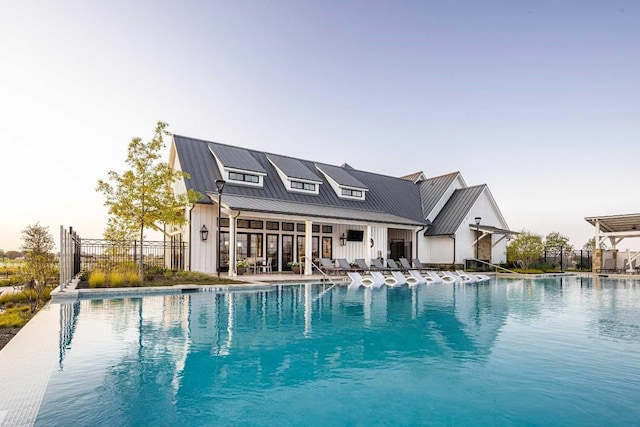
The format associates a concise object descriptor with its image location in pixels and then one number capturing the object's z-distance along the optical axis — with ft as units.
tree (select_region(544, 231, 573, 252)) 113.63
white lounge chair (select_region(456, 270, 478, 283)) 69.08
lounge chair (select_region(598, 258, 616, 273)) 93.04
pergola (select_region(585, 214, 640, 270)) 89.86
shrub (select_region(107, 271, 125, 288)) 44.93
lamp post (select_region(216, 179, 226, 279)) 54.14
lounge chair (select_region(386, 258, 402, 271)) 75.05
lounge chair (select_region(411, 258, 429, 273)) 78.71
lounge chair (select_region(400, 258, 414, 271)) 77.18
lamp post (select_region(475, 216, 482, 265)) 85.03
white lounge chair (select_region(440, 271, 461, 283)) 67.12
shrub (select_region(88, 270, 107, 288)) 43.80
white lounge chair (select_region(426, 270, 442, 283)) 65.65
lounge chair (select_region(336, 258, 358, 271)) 69.41
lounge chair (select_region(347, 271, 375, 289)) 59.17
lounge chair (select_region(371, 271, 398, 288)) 59.36
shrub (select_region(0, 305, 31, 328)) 28.81
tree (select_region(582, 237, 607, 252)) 136.98
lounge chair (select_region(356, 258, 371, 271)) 71.26
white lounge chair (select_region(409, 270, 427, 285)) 63.72
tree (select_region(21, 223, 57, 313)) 42.52
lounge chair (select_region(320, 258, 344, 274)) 68.17
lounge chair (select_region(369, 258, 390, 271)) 72.54
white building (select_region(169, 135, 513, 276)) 63.77
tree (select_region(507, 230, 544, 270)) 94.99
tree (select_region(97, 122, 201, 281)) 52.15
